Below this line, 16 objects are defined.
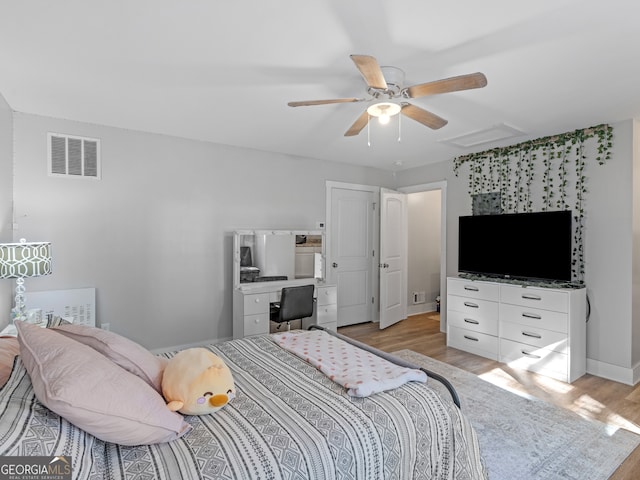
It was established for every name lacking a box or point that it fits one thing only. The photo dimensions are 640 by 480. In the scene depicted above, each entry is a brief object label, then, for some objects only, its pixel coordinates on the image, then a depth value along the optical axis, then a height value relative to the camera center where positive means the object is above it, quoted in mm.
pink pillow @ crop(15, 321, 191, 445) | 1020 -479
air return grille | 3234 +801
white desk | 3852 -777
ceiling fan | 1843 +903
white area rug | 2025 -1348
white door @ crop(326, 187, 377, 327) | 5094 -201
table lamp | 2457 -168
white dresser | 3293 -915
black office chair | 3828 -756
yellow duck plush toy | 1346 -590
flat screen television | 3477 -75
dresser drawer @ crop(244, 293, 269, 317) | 3844 -731
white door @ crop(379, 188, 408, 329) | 5113 -283
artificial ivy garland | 3539 +758
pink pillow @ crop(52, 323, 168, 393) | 1379 -456
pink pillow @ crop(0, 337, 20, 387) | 1326 -495
